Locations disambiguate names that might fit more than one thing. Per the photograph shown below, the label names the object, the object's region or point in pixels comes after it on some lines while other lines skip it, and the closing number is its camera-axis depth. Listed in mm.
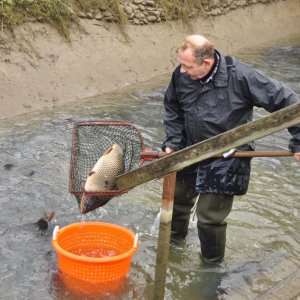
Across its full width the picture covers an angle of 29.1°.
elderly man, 4238
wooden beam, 3193
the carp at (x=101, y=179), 4531
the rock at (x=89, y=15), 11633
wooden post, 3647
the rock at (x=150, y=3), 13062
